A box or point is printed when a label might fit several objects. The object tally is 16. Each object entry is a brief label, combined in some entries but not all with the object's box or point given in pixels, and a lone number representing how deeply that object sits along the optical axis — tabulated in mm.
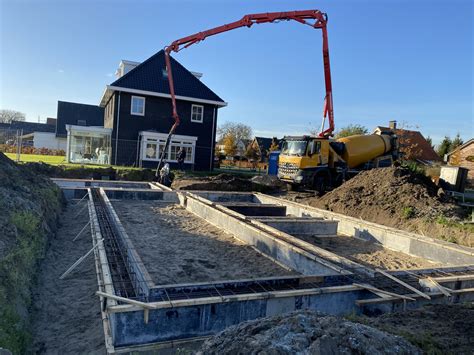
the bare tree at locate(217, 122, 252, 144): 69562
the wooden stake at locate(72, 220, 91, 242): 7661
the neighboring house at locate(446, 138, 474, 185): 27797
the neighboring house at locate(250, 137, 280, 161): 51938
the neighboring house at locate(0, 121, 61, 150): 41438
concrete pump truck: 15531
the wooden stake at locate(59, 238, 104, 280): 5563
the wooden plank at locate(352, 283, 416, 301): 4582
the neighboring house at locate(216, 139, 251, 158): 60112
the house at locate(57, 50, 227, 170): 22672
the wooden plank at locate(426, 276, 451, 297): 4931
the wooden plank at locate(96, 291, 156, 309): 3629
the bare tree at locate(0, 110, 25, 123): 82312
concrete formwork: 3703
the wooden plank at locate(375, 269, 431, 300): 4757
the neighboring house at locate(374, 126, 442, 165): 38875
